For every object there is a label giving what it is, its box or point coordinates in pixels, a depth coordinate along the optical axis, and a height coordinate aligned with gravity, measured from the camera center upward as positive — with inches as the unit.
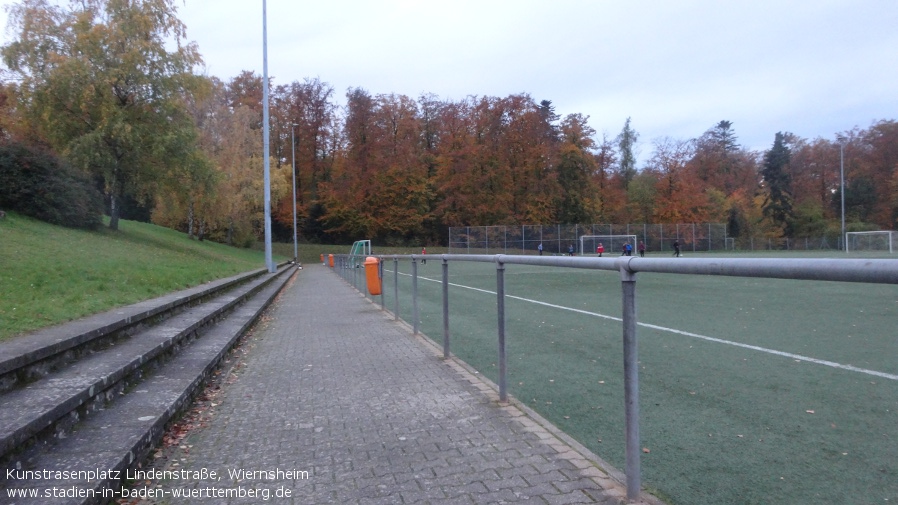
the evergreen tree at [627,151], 2760.8 +410.9
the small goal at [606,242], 1828.2 -4.3
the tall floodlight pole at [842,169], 1949.2 +230.5
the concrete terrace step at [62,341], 158.7 -29.5
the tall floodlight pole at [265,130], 983.6 +192.7
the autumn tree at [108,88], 976.3 +267.3
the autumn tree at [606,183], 2524.6 +249.7
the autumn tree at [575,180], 2404.0 +248.0
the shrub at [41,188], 723.4 +73.8
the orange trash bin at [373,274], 526.0 -27.3
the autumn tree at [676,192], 2396.7 +192.2
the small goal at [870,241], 1642.5 -9.5
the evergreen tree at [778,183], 2586.1 +249.4
